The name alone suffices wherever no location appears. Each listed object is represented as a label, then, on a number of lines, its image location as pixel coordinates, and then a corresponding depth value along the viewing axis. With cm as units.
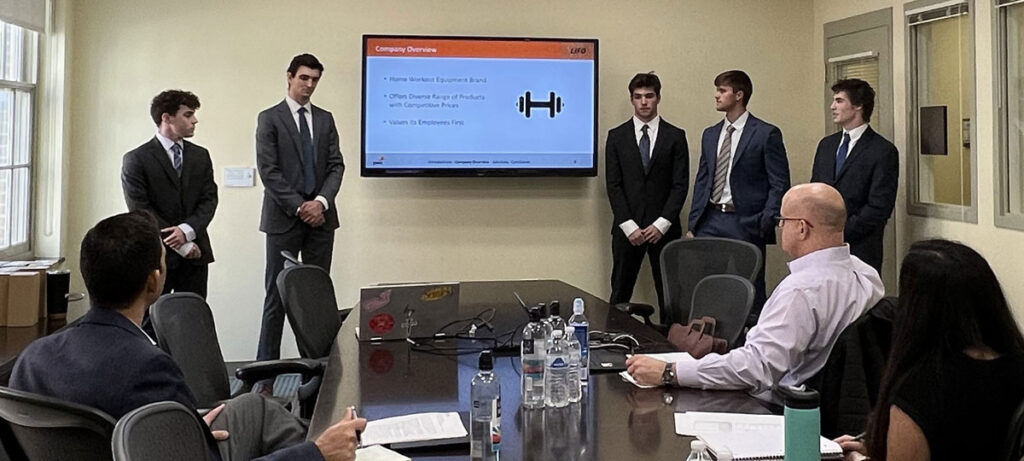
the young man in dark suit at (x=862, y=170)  446
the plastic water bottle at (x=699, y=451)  154
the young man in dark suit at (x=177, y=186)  418
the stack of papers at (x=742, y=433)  174
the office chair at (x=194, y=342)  247
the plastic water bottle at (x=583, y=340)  234
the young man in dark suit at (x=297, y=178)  467
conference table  177
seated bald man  222
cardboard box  349
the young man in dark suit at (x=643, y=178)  525
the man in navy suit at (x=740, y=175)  484
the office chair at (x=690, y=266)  391
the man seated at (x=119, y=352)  170
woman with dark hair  163
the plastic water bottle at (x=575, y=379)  209
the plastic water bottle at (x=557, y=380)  204
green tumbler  151
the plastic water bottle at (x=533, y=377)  204
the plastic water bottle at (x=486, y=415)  170
